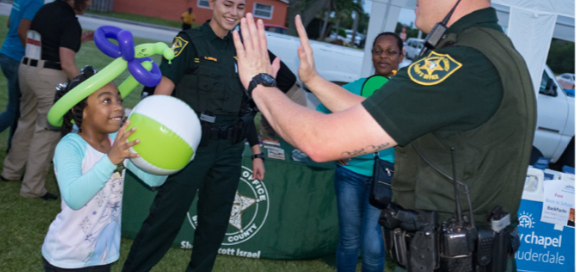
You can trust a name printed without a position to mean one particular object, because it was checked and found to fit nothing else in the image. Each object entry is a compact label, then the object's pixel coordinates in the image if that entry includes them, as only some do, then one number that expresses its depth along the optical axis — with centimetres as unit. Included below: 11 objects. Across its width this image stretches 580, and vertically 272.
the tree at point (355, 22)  4332
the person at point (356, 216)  390
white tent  570
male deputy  186
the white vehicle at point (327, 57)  1089
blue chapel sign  504
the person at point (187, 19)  2142
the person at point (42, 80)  487
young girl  263
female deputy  358
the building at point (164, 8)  3825
